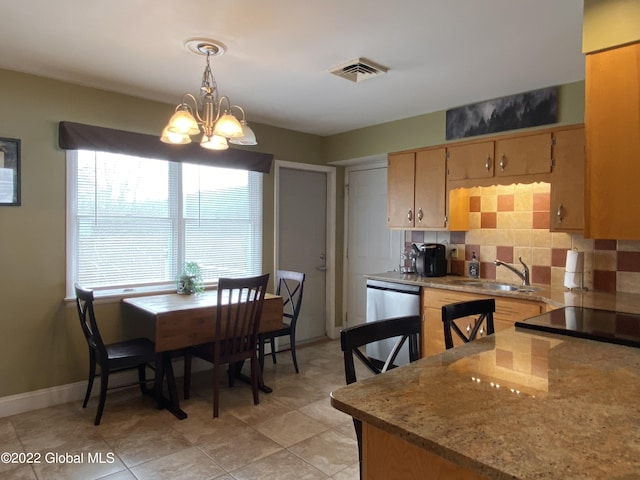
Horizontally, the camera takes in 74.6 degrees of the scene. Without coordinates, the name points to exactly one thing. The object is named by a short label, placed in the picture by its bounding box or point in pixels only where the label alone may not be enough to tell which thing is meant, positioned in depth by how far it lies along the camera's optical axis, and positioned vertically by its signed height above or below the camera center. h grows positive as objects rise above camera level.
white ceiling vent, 2.73 +1.11
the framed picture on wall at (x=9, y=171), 2.94 +0.42
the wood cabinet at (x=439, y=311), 2.96 -0.57
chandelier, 2.31 +0.61
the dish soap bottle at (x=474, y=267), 3.82 -0.30
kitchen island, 0.82 -0.43
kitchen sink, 3.28 -0.42
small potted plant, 3.64 -0.42
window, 3.32 +0.10
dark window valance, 3.15 +0.72
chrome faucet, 3.45 -0.31
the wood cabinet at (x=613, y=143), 1.79 +0.40
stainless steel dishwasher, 3.64 -0.64
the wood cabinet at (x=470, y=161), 3.46 +0.62
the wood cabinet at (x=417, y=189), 3.79 +0.42
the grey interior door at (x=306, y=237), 4.66 -0.05
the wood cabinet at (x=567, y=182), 3.00 +0.38
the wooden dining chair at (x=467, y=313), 1.90 -0.38
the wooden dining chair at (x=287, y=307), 3.68 -0.77
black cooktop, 1.64 -0.40
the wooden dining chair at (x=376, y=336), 1.41 -0.37
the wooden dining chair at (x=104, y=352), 2.78 -0.85
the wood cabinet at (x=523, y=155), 3.16 +0.62
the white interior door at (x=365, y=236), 4.72 -0.03
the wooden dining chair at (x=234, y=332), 2.96 -0.74
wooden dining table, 2.94 -0.68
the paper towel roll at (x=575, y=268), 3.08 -0.25
